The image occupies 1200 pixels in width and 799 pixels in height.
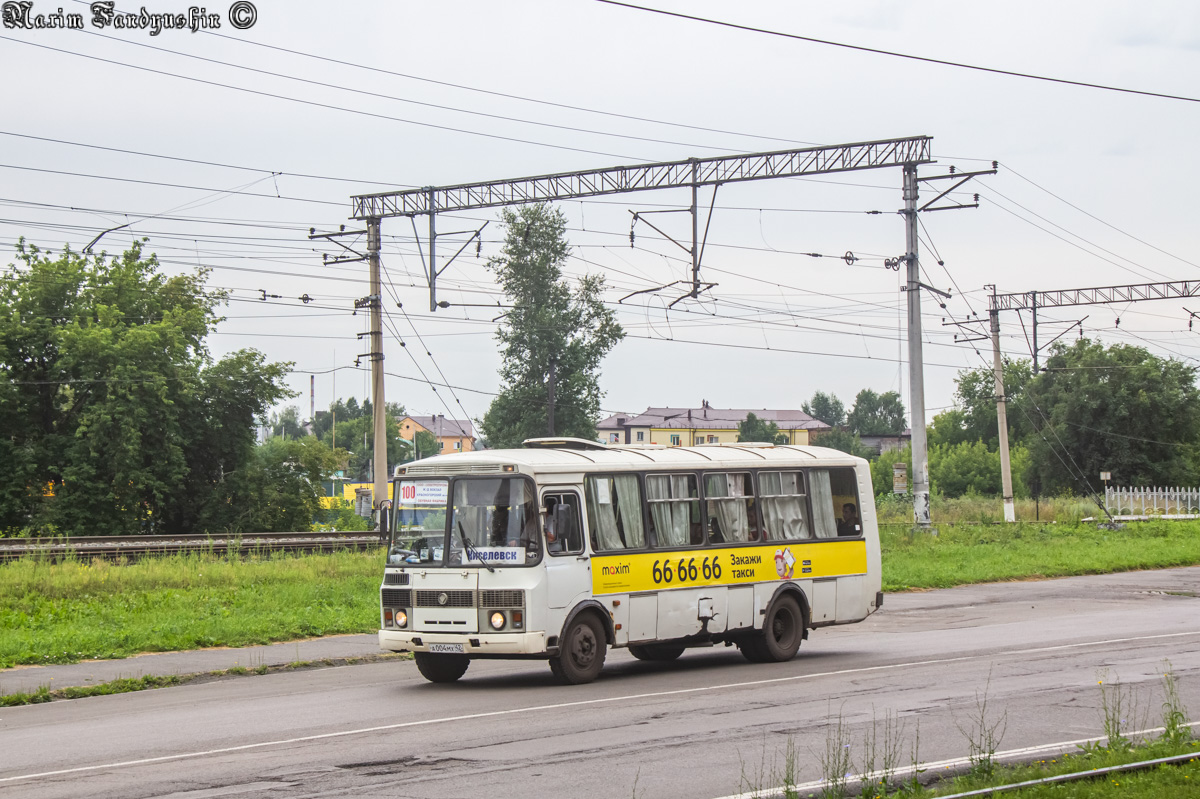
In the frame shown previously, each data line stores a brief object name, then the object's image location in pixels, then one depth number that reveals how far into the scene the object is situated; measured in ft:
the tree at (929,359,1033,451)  433.89
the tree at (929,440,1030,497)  377.09
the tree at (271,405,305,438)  615.98
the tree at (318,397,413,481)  473.38
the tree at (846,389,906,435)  650.02
